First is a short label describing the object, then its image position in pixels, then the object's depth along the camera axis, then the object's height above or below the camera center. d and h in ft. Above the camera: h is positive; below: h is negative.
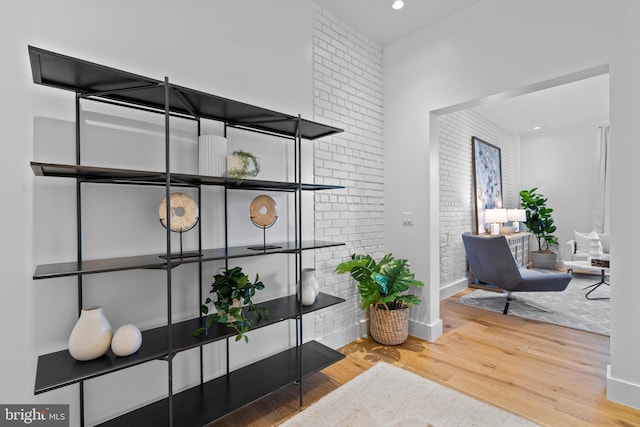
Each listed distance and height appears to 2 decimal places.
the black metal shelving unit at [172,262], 4.07 -0.76
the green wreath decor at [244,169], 5.71 +0.87
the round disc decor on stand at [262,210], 6.31 +0.05
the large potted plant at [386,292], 8.63 -2.38
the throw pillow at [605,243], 16.43 -1.83
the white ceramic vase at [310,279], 6.97 -1.57
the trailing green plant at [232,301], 5.44 -1.69
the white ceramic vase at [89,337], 4.19 -1.76
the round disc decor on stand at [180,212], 5.05 +0.02
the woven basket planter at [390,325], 8.87 -3.43
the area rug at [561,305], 10.57 -3.96
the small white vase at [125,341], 4.31 -1.88
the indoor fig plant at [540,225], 19.38 -0.96
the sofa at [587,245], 15.48 -2.00
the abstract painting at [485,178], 16.40 +1.94
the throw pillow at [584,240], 16.97 -1.79
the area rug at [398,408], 5.64 -4.00
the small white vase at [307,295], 6.78 -1.90
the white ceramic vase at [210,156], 5.61 +1.08
